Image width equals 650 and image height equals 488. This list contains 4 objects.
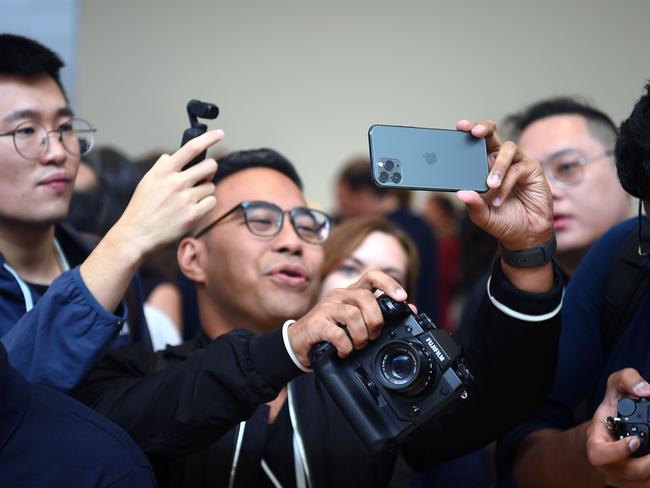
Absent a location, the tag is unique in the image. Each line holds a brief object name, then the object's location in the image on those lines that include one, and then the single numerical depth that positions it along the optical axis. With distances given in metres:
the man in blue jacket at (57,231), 1.45
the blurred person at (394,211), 3.46
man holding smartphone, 1.36
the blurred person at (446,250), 4.35
